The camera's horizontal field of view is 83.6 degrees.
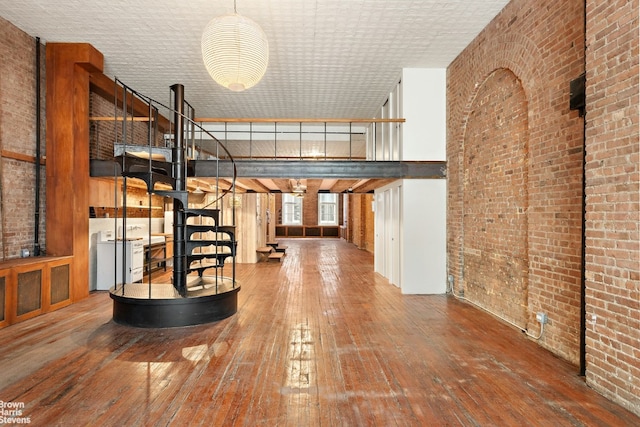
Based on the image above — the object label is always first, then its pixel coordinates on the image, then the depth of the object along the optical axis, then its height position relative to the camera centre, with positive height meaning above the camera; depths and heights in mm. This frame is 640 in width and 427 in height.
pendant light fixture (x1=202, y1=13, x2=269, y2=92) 3225 +1510
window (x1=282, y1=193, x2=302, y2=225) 22422 +190
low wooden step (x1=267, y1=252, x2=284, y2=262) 10836 -1339
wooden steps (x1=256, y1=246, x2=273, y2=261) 10711 -1176
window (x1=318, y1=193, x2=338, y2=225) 22406 +198
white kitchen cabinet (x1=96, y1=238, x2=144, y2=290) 6797 -965
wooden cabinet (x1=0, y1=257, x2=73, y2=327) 4512 -1027
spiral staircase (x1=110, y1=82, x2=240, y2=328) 4551 -1004
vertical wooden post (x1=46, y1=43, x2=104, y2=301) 5703 +1092
